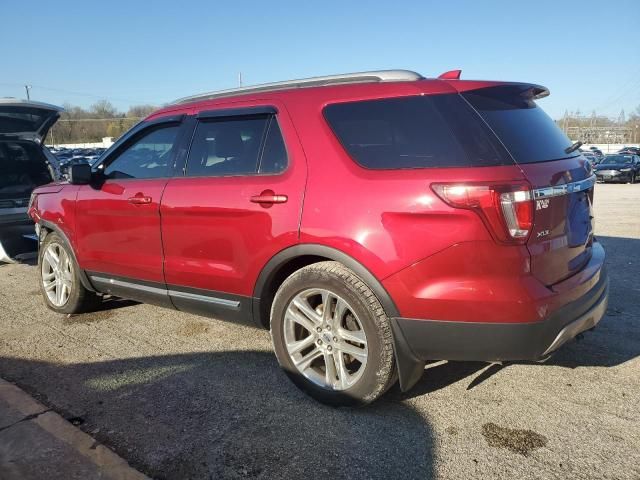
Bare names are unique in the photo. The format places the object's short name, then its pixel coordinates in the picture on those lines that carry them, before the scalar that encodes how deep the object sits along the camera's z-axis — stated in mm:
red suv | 2508
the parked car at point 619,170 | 26094
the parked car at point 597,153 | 40731
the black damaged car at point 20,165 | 6879
